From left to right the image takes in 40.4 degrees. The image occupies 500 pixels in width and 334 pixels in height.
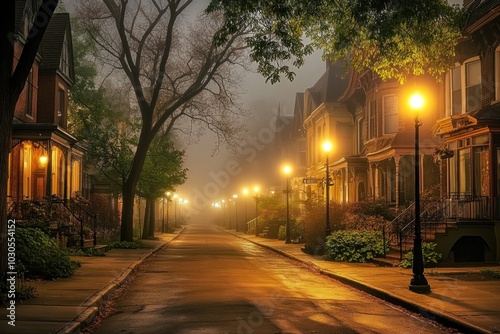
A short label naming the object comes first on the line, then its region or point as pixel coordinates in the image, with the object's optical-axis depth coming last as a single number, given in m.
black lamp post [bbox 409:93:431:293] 16.08
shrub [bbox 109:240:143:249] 35.66
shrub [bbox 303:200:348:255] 32.97
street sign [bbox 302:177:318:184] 36.53
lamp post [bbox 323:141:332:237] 29.45
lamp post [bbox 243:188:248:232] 76.20
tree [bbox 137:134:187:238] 45.50
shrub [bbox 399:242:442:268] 22.47
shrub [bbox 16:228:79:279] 17.20
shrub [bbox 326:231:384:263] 25.81
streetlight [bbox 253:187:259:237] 59.83
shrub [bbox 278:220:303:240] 43.73
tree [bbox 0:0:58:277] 12.73
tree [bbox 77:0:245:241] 36.34
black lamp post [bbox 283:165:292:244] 42.88
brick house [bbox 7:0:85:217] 28.55
